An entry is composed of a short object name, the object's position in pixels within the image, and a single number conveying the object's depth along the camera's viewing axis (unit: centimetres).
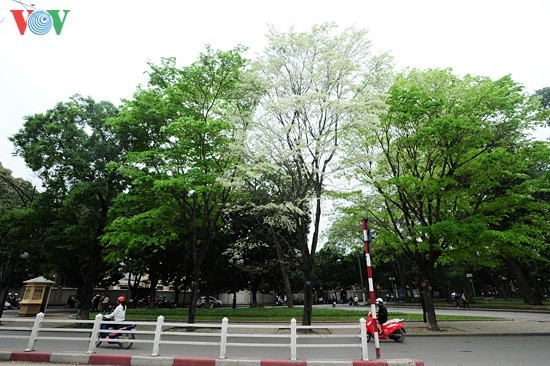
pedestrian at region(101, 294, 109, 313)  2316
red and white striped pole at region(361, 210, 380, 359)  840
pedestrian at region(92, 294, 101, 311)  3142
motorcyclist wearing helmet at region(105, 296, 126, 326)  1159
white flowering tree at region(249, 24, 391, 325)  1423
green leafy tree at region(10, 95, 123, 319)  1906
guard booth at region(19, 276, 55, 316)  2269
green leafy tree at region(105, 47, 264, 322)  1559
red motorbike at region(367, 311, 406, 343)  1286
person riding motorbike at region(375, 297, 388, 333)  1386
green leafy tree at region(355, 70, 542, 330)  1406
